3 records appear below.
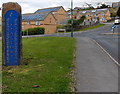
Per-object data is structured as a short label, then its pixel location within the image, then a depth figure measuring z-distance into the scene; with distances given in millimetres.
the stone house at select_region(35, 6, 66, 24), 68750
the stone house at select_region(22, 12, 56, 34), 50875
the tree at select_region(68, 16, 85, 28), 59219
